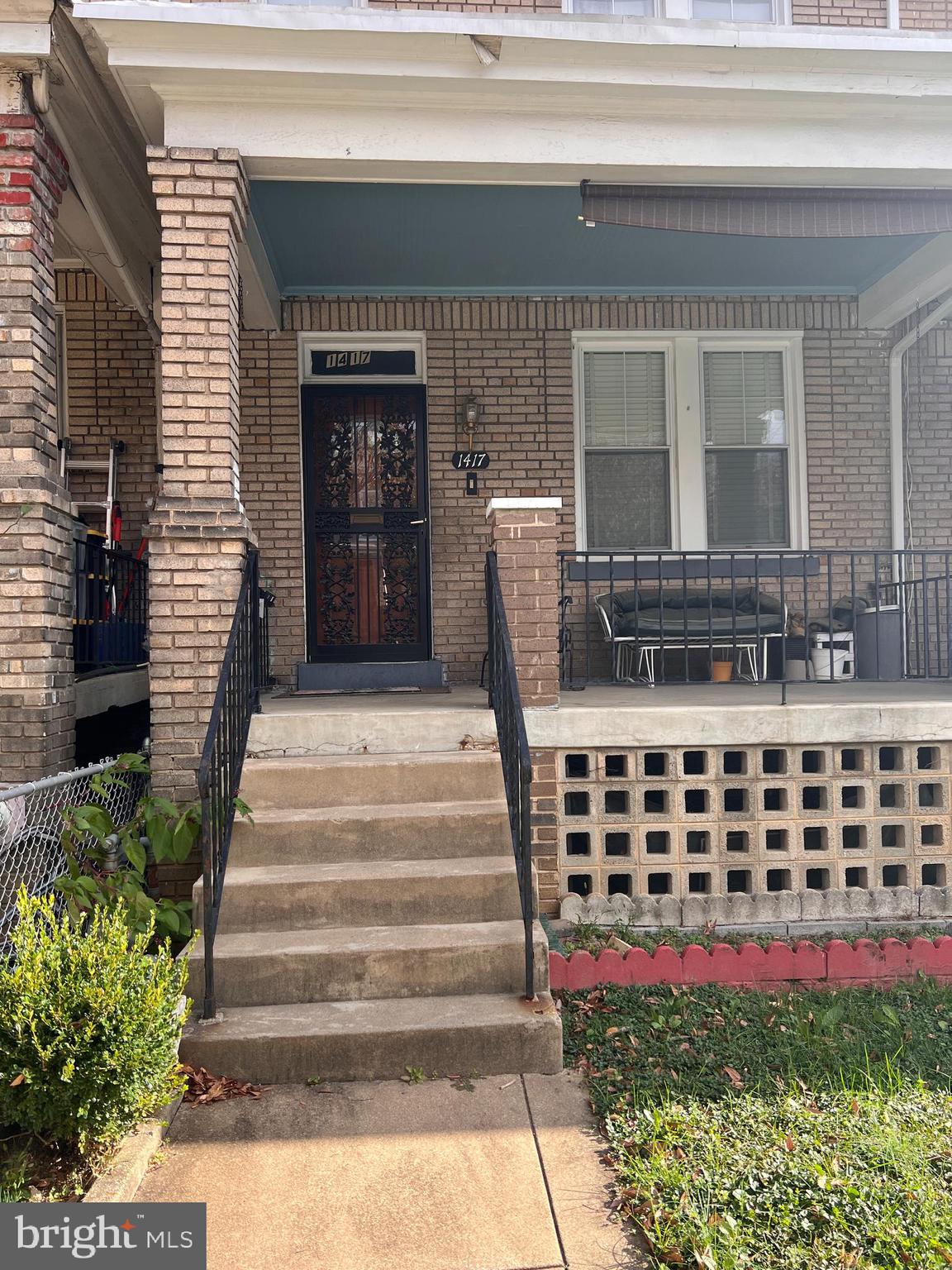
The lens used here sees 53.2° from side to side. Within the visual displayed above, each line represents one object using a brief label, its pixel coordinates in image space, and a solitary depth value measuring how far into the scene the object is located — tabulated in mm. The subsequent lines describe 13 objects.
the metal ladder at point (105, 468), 6906
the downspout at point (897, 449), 7625
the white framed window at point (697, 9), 5727
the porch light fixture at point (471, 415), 7387
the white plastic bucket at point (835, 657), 7129
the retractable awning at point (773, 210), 5254
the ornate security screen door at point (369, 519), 7496
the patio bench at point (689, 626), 6594
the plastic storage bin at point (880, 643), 7039
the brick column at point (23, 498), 4652
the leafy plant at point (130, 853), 3957
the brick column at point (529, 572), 4930
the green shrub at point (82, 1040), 2625
